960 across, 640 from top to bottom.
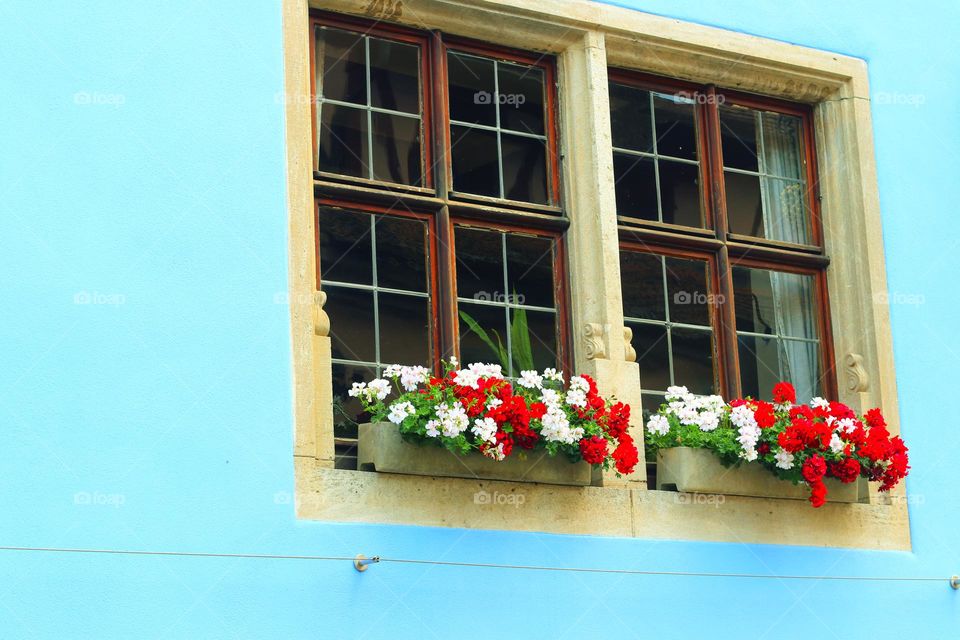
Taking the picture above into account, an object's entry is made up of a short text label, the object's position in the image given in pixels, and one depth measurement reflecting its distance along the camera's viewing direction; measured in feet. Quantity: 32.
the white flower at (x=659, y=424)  34.10
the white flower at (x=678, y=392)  35.00
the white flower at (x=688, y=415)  34.18
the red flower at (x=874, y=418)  35.35
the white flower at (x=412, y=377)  31.36
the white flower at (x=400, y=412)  30.38
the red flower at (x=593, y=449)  31.51
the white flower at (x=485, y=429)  30.51
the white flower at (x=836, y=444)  33.91
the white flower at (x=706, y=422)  33.92
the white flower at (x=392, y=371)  31.82
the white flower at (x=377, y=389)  31.26
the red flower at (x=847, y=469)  34.00
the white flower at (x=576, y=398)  31.82
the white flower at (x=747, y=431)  33.35
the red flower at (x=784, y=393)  35.10
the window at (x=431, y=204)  33.62
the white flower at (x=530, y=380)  32.51
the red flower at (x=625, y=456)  31.97
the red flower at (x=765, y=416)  33.85
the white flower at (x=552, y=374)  33.05
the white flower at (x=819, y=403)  34.95
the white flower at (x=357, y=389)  31.49
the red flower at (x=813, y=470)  33.31
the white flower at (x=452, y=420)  30.36
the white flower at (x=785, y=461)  33.58
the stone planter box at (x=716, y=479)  33.81
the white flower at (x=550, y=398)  31.59
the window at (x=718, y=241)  36.98
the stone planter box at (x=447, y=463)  30.75
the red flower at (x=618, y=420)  32.14
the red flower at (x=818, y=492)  33.45
